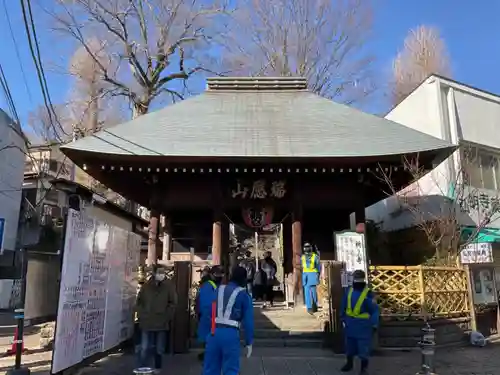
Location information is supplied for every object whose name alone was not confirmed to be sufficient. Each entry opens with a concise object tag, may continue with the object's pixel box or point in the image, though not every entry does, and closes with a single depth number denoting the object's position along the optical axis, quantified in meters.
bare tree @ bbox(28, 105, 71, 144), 24.12
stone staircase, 9.05
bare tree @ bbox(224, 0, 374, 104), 24.56
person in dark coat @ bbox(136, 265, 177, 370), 6.63
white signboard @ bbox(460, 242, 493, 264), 10.79
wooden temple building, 11.64
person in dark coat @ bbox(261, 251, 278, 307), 12.27
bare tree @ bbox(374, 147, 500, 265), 12.89
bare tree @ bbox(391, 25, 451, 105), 30.10
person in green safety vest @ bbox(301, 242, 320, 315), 10.51
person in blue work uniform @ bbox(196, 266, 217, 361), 6.27
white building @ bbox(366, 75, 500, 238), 15.63
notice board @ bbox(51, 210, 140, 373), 5.52
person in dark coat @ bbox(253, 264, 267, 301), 12.21
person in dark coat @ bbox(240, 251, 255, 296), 13.40
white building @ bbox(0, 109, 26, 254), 16.05
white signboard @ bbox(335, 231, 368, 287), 10.14
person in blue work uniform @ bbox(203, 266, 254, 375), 4.86
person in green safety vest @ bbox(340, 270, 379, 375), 6.73
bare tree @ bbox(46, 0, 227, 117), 23.97
